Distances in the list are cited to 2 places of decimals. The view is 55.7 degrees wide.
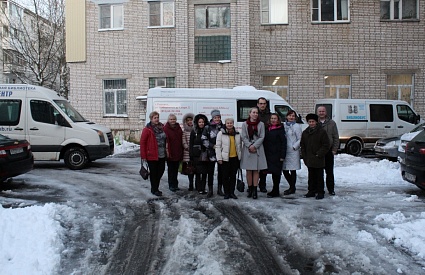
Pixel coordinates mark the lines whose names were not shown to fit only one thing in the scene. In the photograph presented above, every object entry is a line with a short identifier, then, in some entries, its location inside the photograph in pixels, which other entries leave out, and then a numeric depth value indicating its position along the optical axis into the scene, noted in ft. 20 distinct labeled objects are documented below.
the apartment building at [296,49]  64.44
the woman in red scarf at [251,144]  24.97
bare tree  88.17
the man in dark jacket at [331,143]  25.77
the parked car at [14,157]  27.25
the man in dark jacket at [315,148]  24.90
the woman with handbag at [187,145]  26.94
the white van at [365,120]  51.39
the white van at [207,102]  44.70
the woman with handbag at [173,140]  26.73
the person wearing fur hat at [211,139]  25.54
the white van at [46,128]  37.88
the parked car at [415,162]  24.44
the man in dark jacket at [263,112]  26.35
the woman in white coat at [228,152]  24.85
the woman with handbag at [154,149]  25.72
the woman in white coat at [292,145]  25.80
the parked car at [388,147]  42.32
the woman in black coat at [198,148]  25.70
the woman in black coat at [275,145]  25.31
